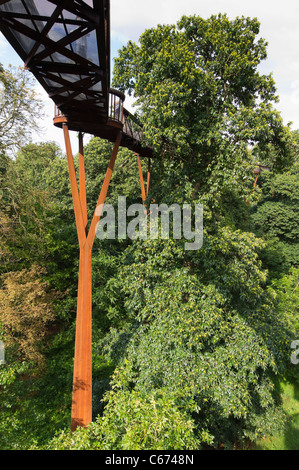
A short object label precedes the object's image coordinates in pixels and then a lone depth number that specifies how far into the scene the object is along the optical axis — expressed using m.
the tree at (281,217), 16.88
